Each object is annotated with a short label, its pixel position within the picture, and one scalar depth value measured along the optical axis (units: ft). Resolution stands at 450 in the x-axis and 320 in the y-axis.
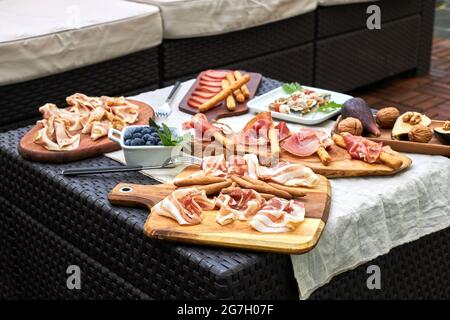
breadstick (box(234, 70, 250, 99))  8.05
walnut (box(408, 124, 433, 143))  6.57
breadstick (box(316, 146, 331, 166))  6.23
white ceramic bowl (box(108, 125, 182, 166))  6.36
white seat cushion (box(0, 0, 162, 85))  9.04
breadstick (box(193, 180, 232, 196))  5.74
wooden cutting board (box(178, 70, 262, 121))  7.66
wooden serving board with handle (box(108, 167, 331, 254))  5.10
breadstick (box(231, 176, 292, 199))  5.68
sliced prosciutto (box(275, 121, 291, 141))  6.72
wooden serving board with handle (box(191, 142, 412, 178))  6.14
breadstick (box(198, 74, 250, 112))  7.67
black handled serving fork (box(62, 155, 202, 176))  6.32
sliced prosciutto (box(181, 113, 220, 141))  6.74
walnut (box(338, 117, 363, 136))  6.74
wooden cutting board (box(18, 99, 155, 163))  6.60
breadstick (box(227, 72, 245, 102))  7.94
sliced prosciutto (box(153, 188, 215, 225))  5.34
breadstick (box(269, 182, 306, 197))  5.70
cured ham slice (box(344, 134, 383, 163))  6.23
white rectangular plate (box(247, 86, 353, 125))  7.35
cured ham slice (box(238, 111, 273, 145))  6.56
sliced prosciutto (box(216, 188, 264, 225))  5.38
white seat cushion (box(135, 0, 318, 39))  10.67
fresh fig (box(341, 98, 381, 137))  6.83
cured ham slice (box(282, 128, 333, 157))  6.41
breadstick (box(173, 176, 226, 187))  5.87
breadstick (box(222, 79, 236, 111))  7.75
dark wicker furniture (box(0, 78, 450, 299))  5.12
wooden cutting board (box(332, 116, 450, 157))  6.55
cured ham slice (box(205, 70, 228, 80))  8.42
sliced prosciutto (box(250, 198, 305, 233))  5.23
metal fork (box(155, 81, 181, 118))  7.59
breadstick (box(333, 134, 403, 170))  6.11
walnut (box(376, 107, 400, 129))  6.97
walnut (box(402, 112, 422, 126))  6.88
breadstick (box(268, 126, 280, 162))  6.33
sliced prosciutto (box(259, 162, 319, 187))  5.88
